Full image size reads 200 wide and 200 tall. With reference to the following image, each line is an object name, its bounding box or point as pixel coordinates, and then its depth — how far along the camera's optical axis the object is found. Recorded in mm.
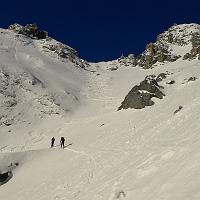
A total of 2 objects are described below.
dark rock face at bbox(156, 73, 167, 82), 54869
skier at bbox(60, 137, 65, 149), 36194
